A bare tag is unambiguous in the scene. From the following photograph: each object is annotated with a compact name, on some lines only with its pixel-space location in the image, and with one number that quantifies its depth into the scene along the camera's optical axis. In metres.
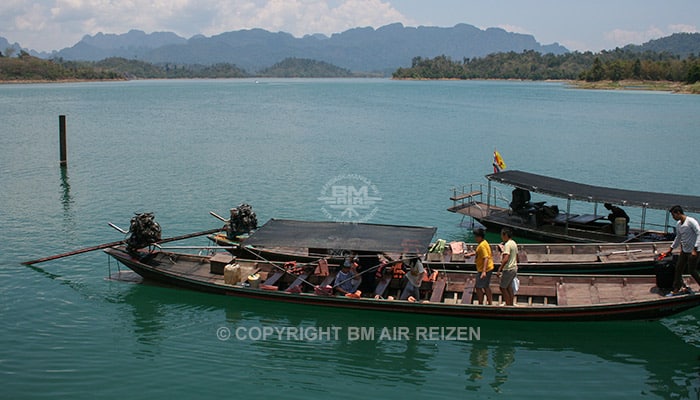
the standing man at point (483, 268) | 13.58
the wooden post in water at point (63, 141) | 36.31
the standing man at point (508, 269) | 13.24
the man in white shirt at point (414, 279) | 14.98
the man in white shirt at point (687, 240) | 13.34
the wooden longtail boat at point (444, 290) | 13.77
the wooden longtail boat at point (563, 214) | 18.70
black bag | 13.84
